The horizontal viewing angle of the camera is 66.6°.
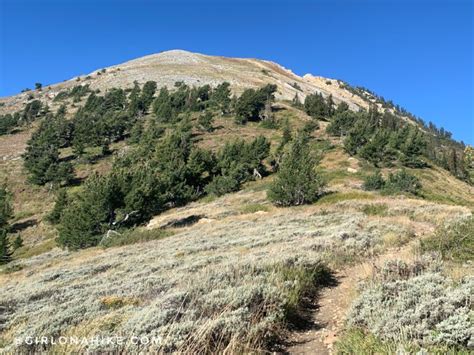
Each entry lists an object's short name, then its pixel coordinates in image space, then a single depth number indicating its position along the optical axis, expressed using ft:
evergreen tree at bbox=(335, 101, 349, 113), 255.70
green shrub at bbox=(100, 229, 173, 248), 79.05
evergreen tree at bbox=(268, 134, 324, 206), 102.78
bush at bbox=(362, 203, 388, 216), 72.52
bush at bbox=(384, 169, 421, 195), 111.95
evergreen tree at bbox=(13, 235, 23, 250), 111.65
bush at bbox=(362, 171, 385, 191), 115.75
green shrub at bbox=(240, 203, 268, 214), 99.39
